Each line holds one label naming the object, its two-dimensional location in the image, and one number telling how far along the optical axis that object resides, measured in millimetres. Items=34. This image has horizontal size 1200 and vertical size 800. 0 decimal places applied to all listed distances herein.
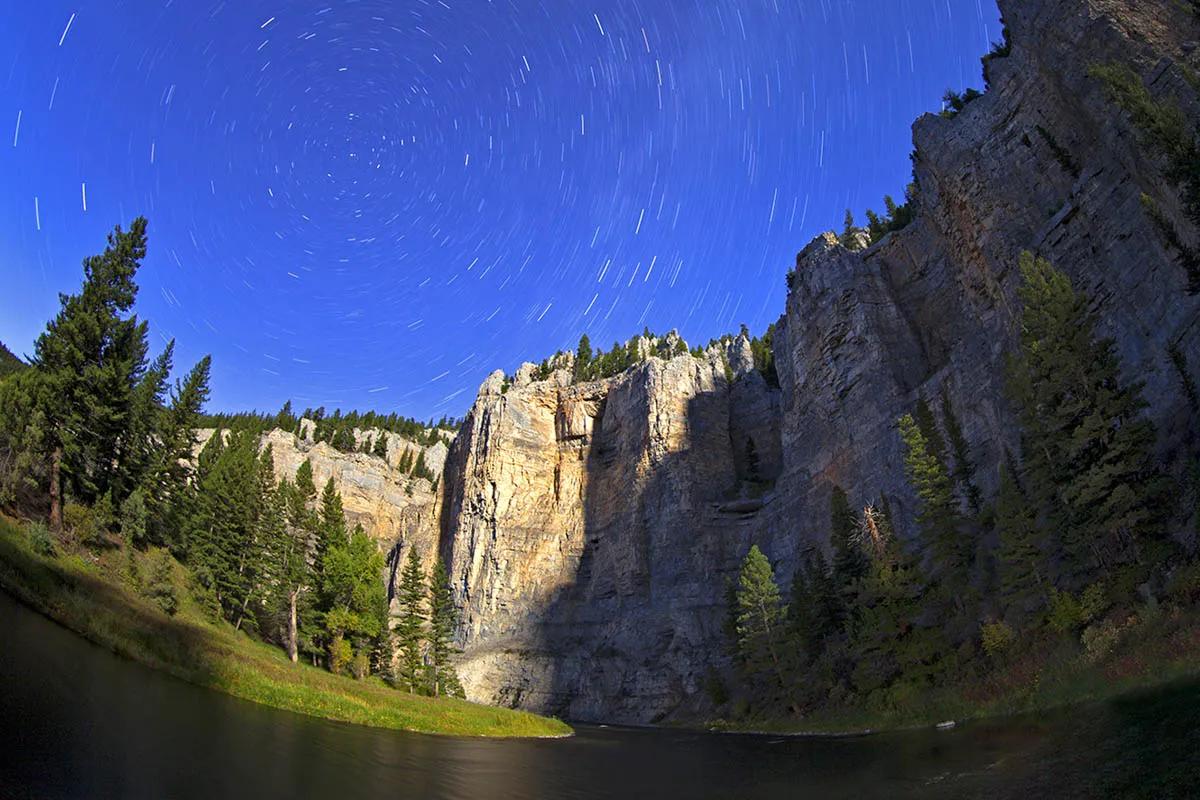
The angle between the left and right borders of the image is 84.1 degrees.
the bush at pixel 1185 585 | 22828
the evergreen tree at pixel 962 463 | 49222
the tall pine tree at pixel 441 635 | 63797
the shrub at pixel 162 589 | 33844
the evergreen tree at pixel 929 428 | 54219
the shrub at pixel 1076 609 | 27984
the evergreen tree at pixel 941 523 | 39844
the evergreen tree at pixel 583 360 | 125125
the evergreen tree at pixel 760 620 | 54781
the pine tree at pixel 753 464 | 91581
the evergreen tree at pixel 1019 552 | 33000
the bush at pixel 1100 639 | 25047
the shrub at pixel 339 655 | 51344
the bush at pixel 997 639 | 32844
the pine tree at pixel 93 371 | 37594
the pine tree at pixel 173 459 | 49562
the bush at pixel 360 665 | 50969
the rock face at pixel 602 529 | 79062
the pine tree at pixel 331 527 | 61281
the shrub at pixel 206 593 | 43366
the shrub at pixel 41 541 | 27328
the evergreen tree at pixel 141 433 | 43625
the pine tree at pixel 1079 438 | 27469
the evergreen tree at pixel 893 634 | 38031
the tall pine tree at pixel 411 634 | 58750
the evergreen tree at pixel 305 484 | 76438
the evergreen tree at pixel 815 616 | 52062
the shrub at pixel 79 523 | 34781
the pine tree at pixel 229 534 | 50531
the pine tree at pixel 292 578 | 50406
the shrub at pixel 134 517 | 40375
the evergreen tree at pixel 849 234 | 92312
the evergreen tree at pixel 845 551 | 52000
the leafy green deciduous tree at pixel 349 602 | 53219
